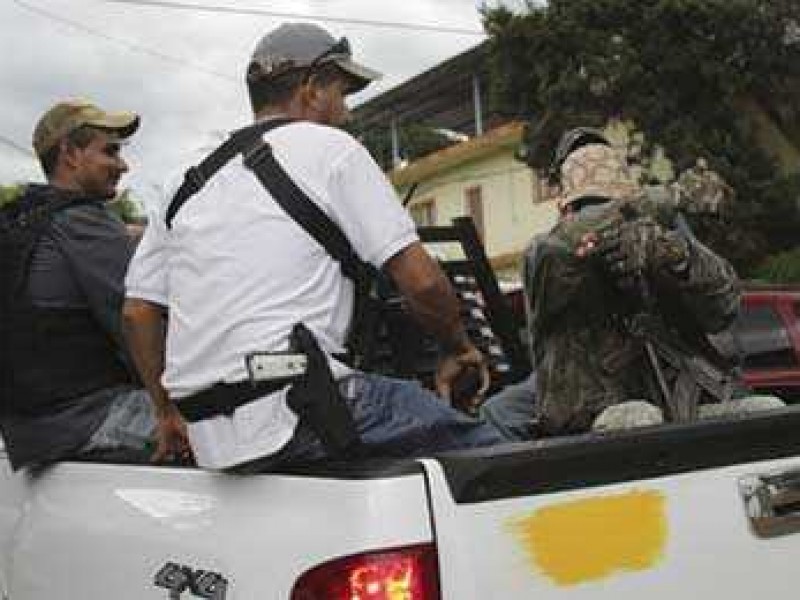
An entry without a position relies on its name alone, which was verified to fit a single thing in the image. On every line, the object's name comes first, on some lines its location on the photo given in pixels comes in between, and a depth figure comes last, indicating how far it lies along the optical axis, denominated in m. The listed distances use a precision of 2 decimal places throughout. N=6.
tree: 22.23
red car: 8.12
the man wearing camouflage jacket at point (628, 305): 3.46
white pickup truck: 2.12
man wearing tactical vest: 3.49
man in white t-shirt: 2.57
